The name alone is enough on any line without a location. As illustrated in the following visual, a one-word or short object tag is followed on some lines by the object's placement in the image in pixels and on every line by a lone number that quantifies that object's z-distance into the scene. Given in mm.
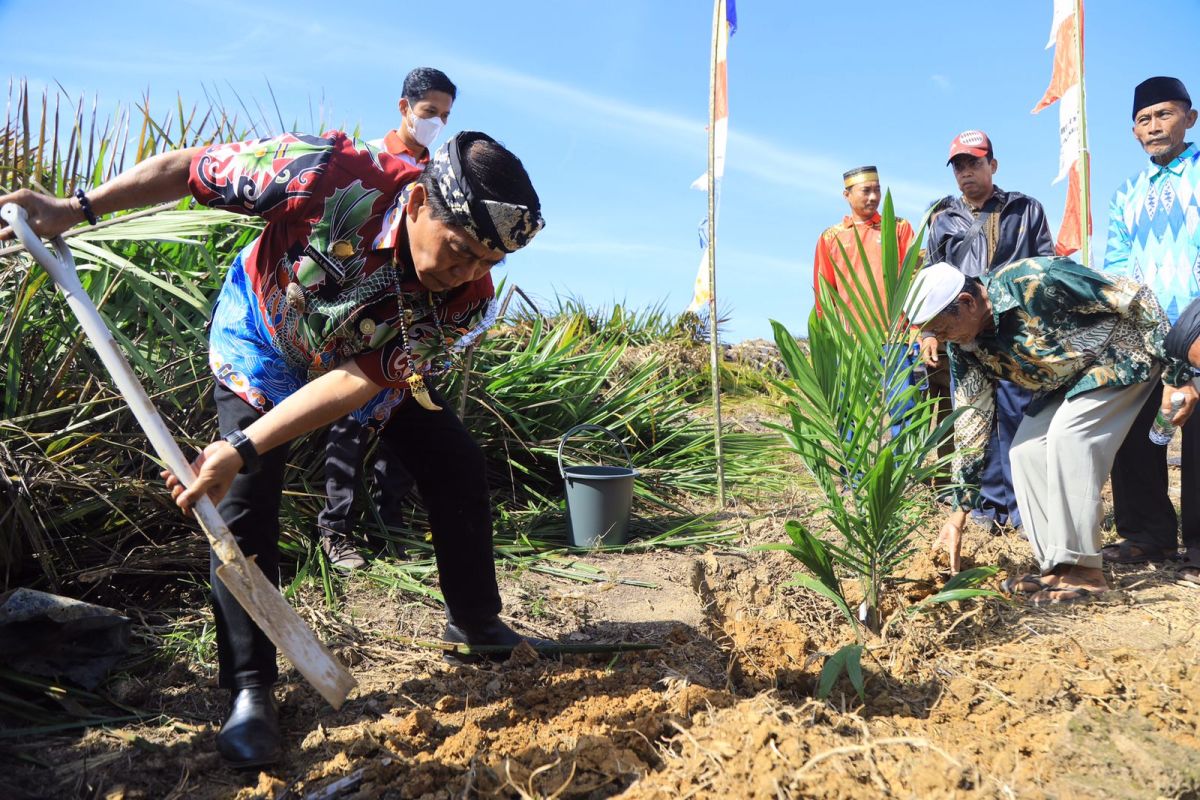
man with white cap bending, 3004
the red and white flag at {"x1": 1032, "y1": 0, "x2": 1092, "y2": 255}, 4594
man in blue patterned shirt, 3686
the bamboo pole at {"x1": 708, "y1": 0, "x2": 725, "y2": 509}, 4375
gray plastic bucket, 3773
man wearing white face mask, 3299
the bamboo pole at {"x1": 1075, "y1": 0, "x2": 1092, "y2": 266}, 4570
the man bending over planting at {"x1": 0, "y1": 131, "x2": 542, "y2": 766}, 1782
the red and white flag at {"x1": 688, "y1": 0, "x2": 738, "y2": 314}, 4371
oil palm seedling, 2400
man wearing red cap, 4094
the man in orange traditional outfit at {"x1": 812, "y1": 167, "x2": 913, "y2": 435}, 4703
